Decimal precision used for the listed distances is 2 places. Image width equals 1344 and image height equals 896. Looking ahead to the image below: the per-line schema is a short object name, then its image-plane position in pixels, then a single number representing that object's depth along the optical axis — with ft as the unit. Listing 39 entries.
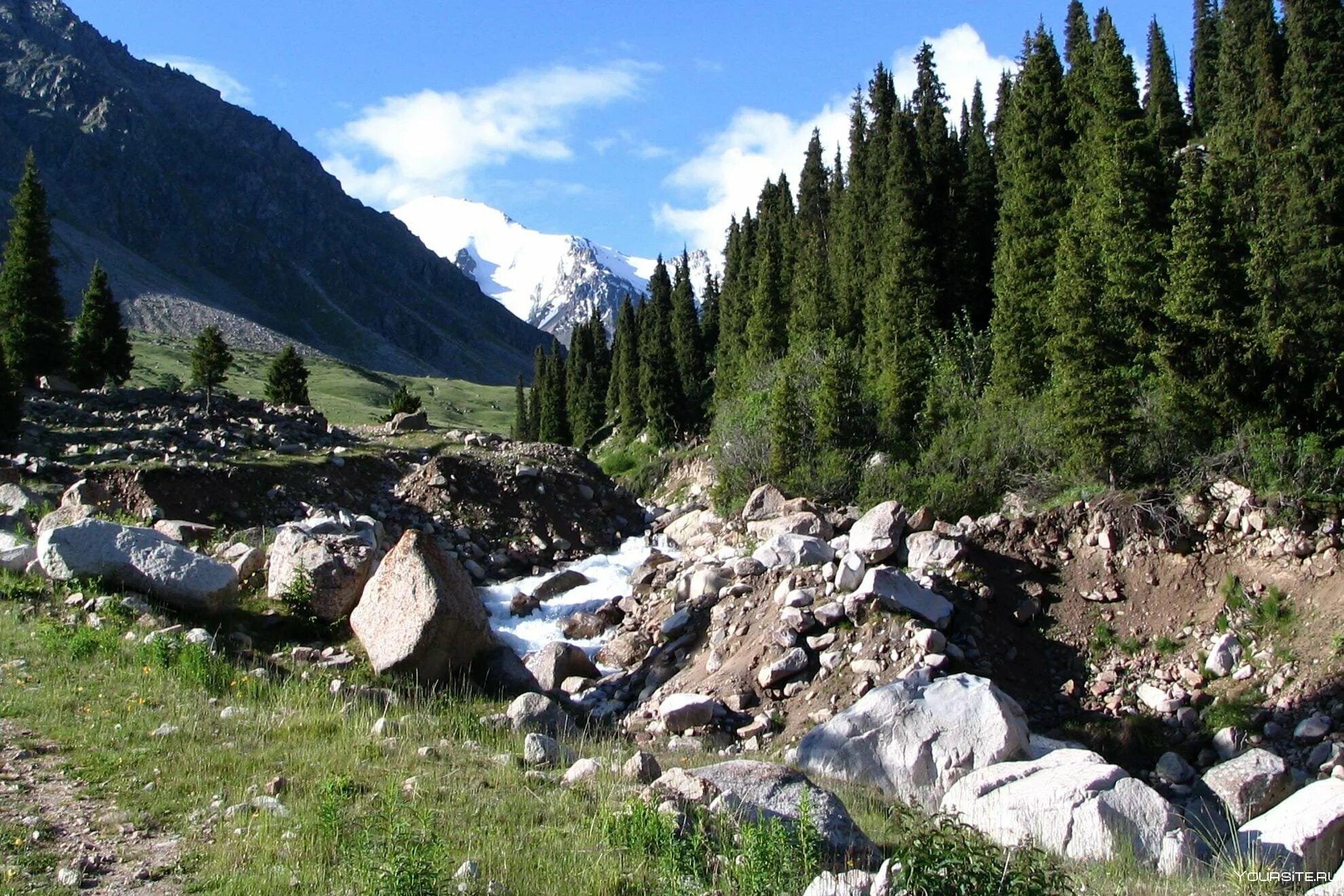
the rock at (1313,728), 45.80
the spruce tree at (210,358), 159.33
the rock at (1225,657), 51.60
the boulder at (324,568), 47.55
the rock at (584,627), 70.61
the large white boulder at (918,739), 38.88
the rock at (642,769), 28.17
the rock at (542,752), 30.42
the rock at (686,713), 47.21
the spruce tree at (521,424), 322.55
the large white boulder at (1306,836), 28.81
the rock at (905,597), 52.26
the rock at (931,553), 57.67
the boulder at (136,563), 43.62
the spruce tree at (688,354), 208.95
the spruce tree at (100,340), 156.46
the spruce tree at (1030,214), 94.43
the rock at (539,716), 36.88
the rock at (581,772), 27.78
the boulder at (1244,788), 39.52
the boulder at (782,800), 23.43
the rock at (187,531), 61.36
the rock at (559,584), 81.97
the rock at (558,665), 55.72
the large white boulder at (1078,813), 28.81
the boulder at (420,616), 42.78
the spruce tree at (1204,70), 194.59
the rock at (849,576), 54.39
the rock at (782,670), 50.62
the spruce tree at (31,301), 133.69
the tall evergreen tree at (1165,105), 140.67
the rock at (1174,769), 45.19
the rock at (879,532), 60.08
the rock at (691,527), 97.19
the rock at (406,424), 146.82
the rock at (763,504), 87.92
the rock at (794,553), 59.98
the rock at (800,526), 74.23
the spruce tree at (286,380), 193.98
